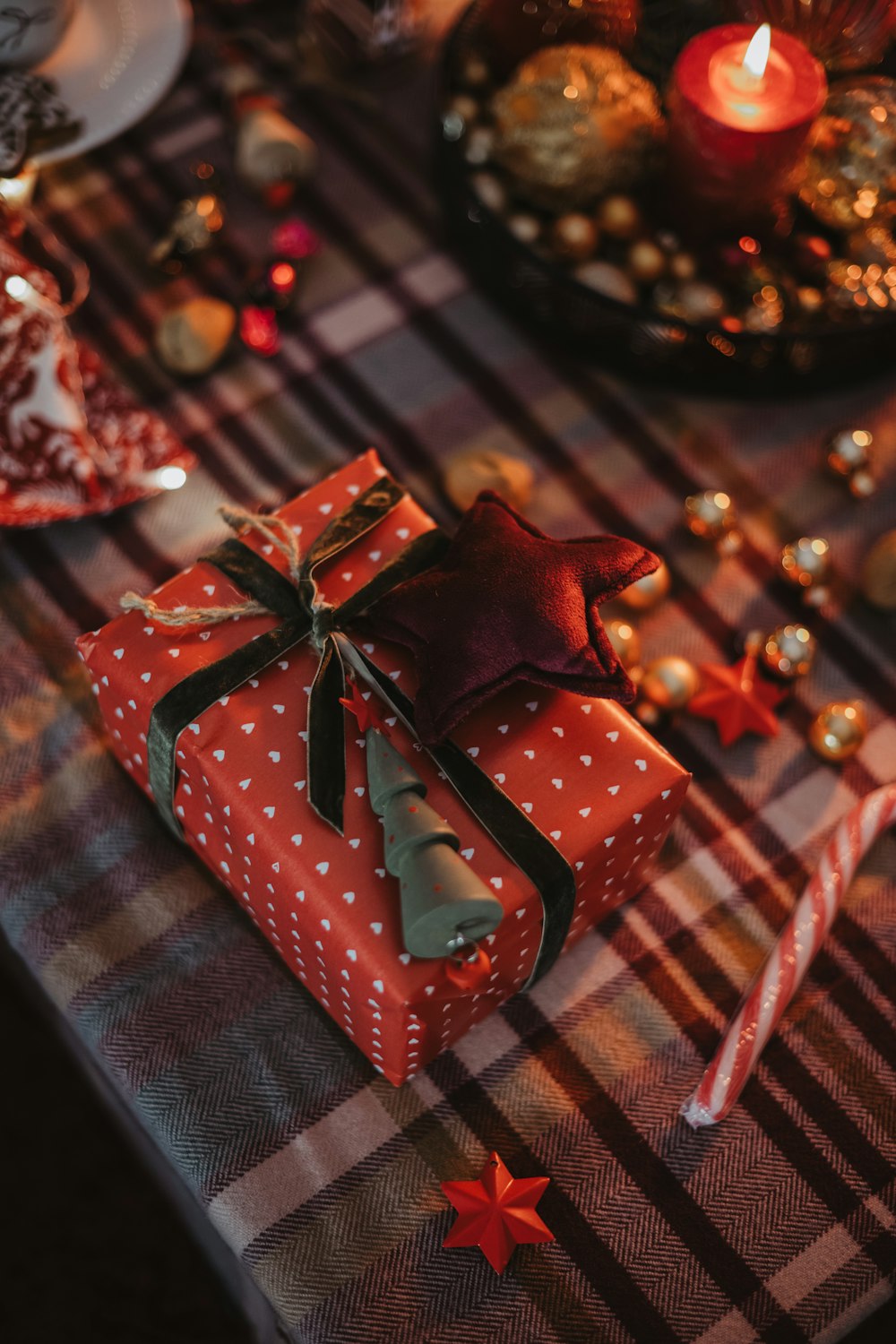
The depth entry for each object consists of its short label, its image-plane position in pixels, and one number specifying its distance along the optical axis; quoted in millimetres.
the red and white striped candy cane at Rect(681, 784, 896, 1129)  683
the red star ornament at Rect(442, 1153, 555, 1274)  642
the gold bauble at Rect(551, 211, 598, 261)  907
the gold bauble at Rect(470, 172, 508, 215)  935
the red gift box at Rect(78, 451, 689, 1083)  603
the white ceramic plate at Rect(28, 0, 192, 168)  867
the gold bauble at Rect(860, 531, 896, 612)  854
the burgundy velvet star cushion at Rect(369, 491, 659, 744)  629
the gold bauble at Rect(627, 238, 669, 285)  909
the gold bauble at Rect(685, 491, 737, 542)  884
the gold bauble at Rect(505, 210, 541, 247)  917
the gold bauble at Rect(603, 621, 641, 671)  787
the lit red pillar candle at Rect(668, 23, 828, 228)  826
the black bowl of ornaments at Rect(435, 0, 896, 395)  879
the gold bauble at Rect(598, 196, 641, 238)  921
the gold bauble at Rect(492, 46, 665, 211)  870
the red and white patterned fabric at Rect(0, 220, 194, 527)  818
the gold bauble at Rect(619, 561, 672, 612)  853
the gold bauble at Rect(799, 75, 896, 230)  889
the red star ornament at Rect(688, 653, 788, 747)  815
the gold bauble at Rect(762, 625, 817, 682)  825
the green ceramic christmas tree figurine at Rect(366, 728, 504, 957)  547
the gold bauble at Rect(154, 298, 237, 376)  934
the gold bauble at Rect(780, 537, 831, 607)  868
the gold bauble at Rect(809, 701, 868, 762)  812
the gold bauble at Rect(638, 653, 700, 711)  805
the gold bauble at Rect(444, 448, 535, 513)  868
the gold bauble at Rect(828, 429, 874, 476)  917
